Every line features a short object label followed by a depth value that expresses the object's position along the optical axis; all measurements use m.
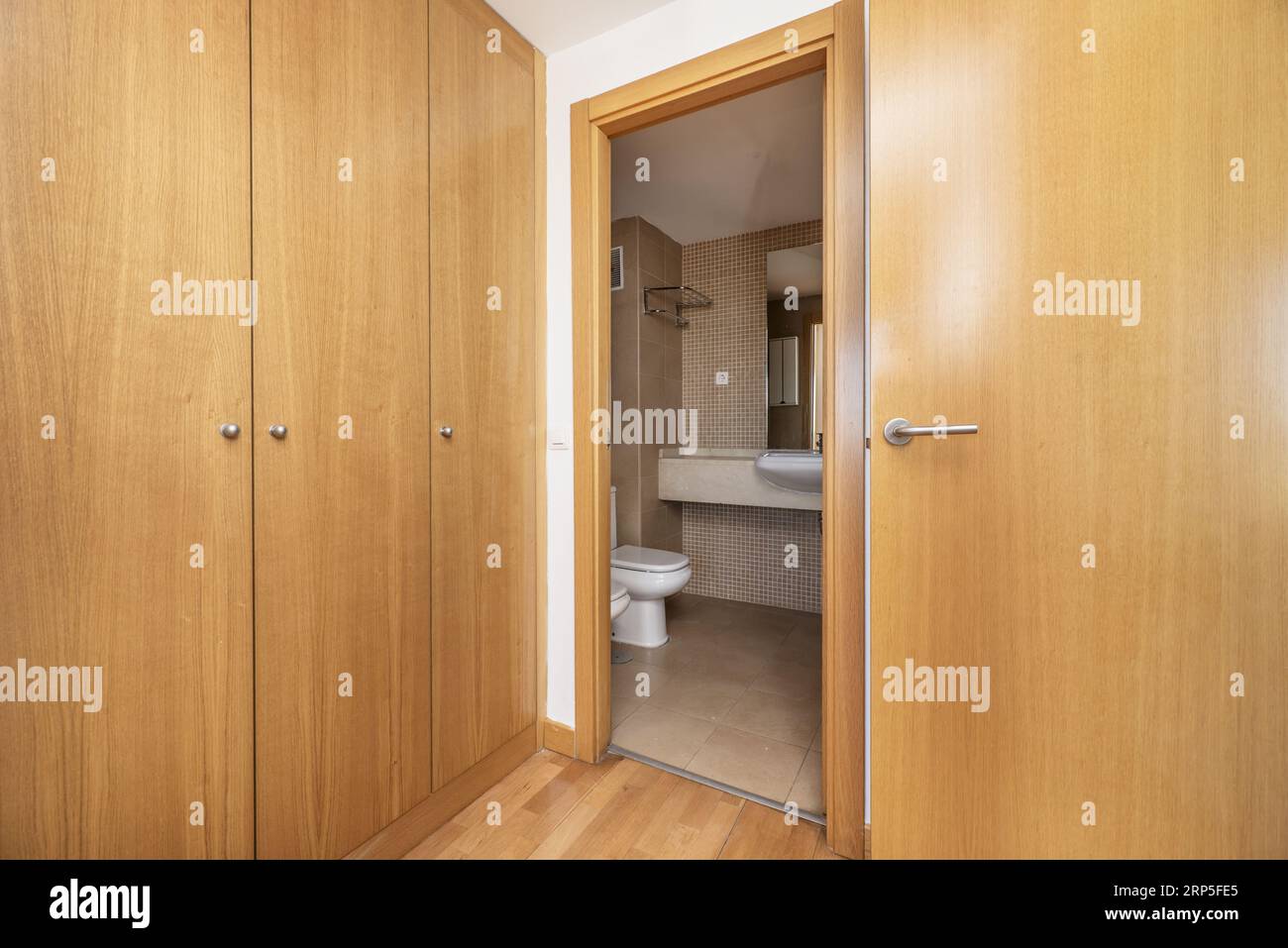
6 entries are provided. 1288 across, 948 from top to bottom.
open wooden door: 0.93
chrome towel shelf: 3.10
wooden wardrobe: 0.78
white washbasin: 2.55
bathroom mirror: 2.99
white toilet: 2.41
